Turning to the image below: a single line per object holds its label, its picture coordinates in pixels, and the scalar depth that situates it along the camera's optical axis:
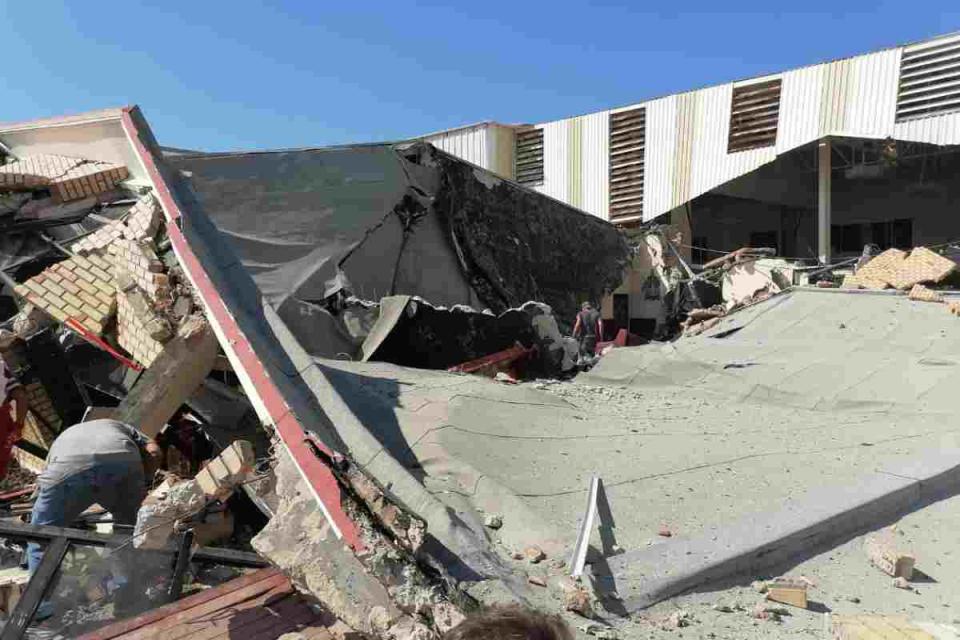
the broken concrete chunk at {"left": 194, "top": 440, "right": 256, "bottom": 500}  2.84
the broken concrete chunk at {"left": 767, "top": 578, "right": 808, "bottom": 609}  2.41
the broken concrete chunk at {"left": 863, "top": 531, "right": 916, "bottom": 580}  2.67
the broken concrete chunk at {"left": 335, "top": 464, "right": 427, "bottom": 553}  2.22
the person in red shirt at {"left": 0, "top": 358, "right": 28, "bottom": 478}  3.82
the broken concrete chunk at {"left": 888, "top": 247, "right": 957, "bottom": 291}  10.09
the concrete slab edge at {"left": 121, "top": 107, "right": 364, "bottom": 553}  2.38
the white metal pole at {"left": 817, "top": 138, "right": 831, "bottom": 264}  16.20
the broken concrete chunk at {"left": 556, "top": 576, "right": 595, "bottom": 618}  2.18
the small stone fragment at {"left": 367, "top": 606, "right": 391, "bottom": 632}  2.09
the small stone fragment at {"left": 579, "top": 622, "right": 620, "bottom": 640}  2.07
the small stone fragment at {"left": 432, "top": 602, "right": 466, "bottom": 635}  2.01
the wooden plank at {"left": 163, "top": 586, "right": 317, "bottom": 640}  2.32
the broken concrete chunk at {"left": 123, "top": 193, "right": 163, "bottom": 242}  4.79
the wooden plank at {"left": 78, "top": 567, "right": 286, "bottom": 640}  2.28
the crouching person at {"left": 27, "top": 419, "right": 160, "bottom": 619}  3.09
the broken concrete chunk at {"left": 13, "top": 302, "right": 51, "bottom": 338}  4.80
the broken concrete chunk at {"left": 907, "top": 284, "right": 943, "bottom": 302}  8.44
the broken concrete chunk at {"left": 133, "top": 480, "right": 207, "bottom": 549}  2.79
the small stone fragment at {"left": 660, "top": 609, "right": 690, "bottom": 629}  2.20
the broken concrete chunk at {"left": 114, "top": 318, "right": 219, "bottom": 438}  4.04
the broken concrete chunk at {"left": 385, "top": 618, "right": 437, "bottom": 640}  2.00
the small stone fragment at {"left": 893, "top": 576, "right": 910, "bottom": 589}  2.63
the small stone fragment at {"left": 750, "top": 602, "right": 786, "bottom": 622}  2.32
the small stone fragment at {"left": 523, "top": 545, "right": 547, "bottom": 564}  2.51
